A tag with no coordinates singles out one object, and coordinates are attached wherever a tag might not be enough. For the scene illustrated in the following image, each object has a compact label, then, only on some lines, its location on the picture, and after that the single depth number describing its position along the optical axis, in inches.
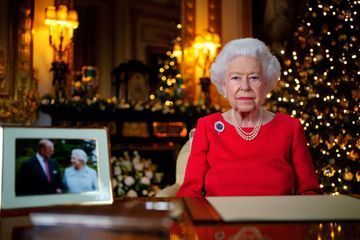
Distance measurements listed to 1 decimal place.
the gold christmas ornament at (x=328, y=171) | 179.5
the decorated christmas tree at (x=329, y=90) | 181.2
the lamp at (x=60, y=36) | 214.2
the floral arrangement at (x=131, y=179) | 130.6
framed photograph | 41.4
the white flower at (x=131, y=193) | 134.2
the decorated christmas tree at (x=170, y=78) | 245.4
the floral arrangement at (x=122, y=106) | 204.5
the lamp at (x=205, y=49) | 243.4
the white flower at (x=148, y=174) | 132.9
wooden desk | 21.4
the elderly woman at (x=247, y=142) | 64.2
